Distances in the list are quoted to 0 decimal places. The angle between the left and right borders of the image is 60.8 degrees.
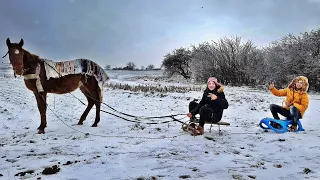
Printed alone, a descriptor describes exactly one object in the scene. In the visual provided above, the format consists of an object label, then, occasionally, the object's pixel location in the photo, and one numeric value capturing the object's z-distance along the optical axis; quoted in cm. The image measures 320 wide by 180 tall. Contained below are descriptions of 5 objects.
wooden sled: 637
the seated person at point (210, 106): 630
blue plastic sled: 644
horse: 645
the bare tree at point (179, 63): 4881
